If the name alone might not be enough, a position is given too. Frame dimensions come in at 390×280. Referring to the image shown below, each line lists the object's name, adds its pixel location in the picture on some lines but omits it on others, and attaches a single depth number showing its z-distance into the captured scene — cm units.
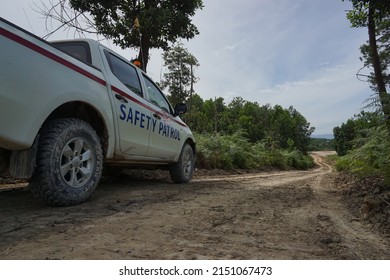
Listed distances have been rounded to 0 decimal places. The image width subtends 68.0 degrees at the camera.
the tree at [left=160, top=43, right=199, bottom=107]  2563
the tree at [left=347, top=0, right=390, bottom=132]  494
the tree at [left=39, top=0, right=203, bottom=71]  827
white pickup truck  230
